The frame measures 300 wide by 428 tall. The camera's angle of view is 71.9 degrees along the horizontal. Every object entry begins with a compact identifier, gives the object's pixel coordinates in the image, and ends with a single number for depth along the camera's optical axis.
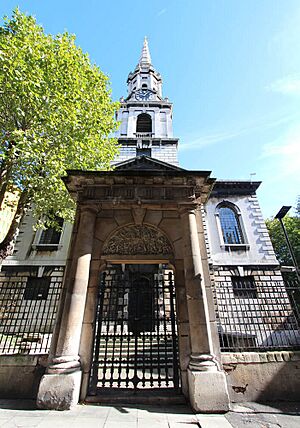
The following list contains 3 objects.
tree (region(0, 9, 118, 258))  8.06
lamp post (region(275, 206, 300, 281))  10.52
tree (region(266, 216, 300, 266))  23.46
